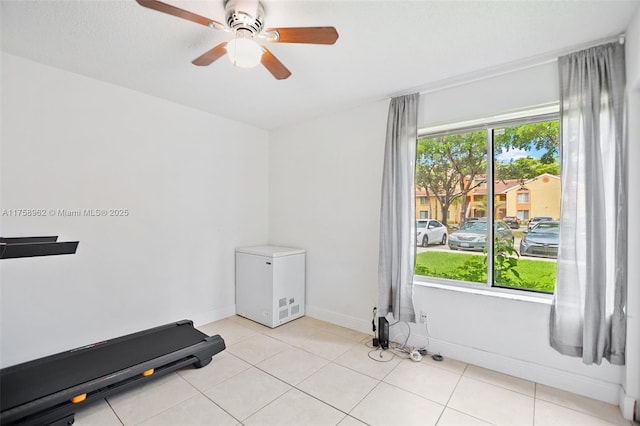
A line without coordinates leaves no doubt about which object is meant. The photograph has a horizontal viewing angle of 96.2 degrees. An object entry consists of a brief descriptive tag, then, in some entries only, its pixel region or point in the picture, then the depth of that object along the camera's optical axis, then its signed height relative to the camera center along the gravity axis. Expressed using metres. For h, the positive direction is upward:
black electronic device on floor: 2.76 -1.17
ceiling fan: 1.55 +0.99
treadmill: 1.67 -1.12
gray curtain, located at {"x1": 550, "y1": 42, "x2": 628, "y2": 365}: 1.88 +0.01
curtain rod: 2.01 +1.15
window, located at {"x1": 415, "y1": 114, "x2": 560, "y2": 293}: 2.36 +0.09
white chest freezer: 3.27 -0.89
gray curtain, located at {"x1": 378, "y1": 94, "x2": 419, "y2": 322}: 2.70 -0.03
